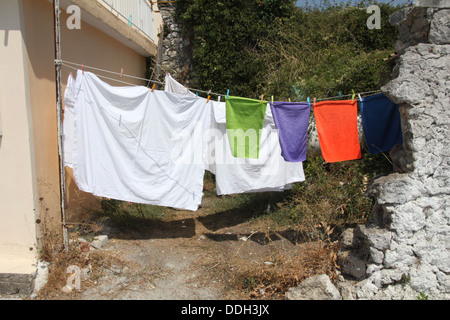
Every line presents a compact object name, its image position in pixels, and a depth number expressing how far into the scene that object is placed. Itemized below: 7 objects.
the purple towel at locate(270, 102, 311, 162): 4.05
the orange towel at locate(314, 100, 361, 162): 4.00
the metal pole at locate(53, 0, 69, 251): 3.60
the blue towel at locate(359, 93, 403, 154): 3.82
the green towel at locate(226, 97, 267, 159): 4.13
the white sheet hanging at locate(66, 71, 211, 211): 3.98
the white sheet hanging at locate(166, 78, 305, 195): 4.54
